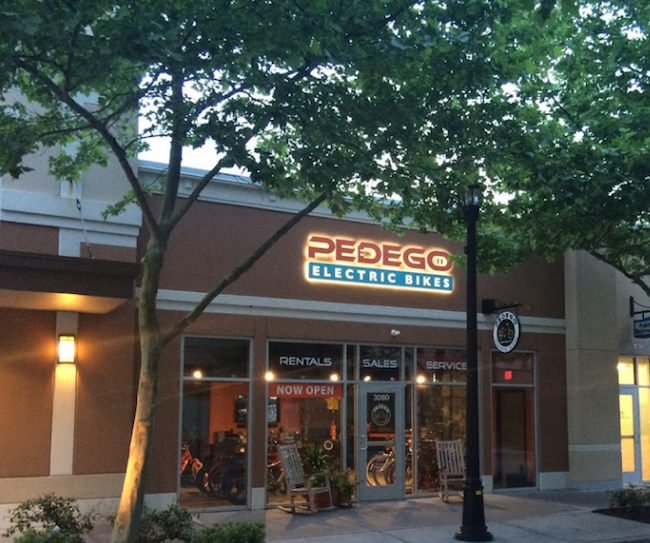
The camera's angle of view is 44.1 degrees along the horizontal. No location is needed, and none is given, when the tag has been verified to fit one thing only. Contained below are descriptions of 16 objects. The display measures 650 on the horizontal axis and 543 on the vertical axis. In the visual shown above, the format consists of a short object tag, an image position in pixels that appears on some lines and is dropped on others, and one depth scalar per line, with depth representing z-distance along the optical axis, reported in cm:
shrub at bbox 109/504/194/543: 964
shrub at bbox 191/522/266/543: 899
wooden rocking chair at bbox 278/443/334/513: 1322
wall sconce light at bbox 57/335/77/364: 1222
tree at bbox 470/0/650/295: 1142
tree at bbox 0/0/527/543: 864
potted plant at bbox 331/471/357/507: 1380
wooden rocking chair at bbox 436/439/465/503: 1491
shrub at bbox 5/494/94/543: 971
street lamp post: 1143
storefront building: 1209
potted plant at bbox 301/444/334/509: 1354
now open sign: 1427
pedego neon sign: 1493
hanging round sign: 1281
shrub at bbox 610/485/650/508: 1409
